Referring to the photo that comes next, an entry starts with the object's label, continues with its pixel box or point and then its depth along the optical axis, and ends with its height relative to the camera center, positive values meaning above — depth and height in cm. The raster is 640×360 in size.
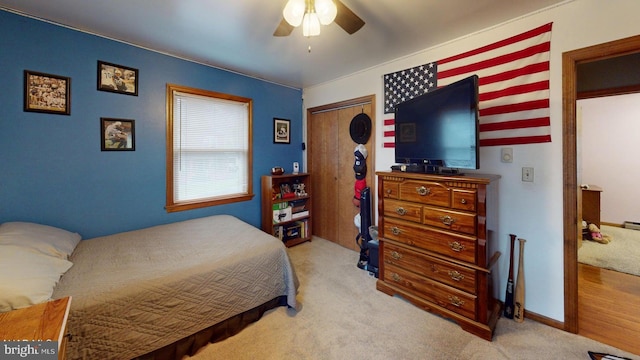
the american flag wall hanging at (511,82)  192 +85
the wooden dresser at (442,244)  180 -54
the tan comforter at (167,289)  136 -71
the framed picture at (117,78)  232 +105
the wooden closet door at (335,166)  338 +25
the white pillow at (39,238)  159 -39
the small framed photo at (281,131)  377 +82
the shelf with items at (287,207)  347 -38
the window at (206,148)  280 +44
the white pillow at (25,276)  116 -52
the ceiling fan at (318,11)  140 +106
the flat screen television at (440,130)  180 +45
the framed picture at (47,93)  201 +79
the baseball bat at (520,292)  198 -93
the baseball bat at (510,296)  203 -99
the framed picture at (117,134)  235 +49
